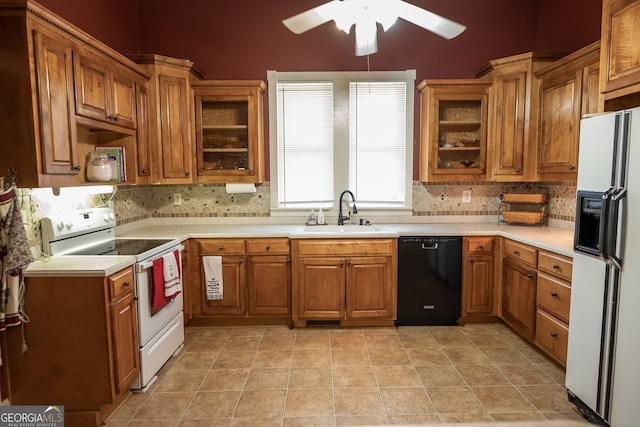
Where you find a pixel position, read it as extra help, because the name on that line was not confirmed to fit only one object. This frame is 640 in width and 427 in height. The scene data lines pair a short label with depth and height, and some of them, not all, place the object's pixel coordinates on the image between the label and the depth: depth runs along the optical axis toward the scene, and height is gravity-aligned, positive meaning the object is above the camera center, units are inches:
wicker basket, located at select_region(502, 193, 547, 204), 137.5 -4.8
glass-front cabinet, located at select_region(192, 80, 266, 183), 138.2 +21.3
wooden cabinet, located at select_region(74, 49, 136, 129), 92.0 +26.2
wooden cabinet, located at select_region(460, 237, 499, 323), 133.4 -33.3
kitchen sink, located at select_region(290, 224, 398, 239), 131.0 -16.9
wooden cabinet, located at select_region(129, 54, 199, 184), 129.1 +24.0
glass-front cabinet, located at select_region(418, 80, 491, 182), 140.4 +22.1
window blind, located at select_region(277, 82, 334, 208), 151.9 +17.5
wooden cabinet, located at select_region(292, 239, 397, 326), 132.0 -33.7
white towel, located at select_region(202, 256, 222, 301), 131.6 -32.0
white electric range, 94.7 -18.0
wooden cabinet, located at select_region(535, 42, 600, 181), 107.2 +24.4
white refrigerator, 70.7 -18.4
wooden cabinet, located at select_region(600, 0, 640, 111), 78.6 +29.0
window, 151.4 +19.5
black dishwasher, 133.3 -34.0
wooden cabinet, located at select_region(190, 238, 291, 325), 132.5 -33.9
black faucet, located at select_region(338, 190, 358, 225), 149.5 -10.5
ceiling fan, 78.2 +37.3
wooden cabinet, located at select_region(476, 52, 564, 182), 130.3 +25.4
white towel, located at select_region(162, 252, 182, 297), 104.3 -25.7
